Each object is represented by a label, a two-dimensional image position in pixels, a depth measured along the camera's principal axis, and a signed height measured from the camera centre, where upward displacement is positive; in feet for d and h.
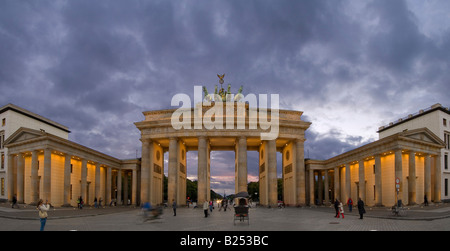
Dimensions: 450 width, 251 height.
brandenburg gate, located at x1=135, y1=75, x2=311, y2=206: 188.34 +9.22
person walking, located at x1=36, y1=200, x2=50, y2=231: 58.49 -9.16
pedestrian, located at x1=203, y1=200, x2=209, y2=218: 106.22 -15.72
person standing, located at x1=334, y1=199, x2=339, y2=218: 99.61 -14.16
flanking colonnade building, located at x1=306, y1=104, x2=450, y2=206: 143.69 -5.35
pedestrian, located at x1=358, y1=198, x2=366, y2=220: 92.77 -13.70
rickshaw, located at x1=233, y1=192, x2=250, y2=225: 81.66 -12.79
